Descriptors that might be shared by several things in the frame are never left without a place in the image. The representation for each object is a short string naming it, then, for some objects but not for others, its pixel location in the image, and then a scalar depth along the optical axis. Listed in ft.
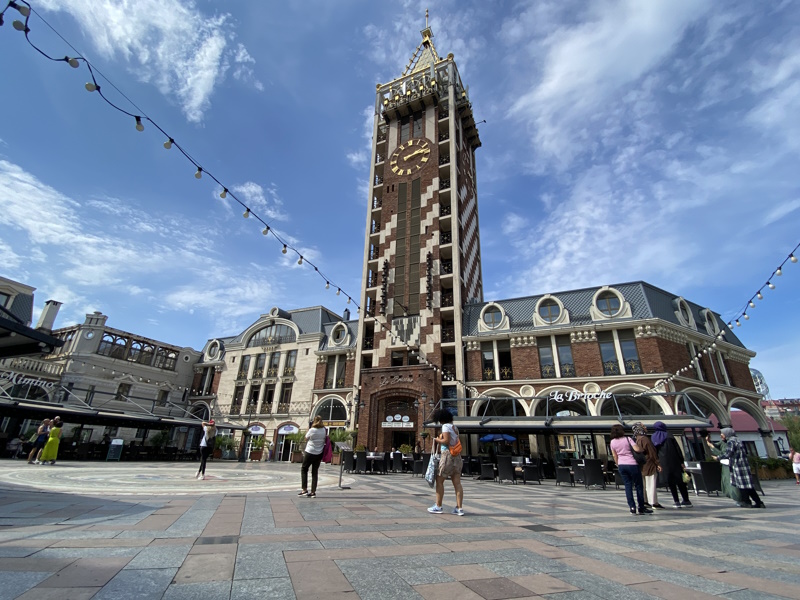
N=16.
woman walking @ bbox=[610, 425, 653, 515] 23.62
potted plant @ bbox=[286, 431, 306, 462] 92.40
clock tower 86.28
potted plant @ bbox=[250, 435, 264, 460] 102.83
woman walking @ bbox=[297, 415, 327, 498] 26.63
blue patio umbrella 63.14
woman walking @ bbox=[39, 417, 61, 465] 47.34
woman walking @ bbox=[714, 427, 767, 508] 28.07
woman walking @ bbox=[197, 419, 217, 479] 36.37
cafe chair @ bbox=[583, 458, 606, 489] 43.04
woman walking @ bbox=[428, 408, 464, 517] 21.02
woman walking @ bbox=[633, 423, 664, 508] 26.71
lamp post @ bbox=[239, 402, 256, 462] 102.90
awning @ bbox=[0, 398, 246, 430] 57.66
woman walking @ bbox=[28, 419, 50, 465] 46.79
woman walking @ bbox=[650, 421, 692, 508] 28.32
